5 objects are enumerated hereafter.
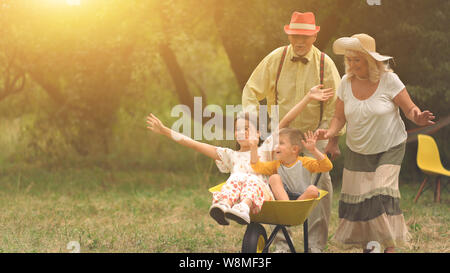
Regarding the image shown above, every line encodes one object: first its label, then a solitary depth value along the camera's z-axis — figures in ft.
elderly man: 35.86
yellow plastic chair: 58.80
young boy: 32.48
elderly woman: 32.89
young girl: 29.32
